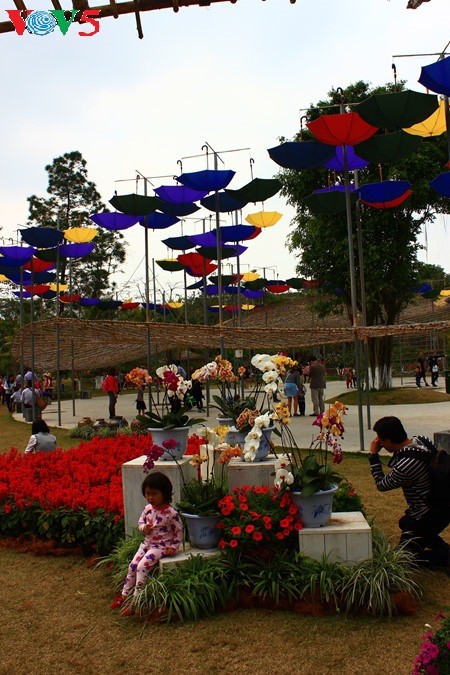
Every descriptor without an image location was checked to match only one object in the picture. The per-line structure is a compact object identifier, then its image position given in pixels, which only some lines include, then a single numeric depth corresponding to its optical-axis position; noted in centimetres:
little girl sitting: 428
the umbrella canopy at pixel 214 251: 1653
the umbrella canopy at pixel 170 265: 2017
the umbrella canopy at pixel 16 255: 1631
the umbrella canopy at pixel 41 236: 1457
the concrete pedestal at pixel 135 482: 493
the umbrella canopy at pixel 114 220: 1446
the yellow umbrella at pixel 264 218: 1659
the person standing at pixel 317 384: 1466
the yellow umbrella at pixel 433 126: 1029
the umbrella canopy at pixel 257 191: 1209
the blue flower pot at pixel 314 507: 427
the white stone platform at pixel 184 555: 429
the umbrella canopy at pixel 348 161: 1158
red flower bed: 550
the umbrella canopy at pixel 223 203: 1396
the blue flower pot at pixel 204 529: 448
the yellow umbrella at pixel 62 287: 2375
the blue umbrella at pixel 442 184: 913
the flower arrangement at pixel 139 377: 550
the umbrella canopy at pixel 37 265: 1778
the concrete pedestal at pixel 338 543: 417
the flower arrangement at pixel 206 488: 454
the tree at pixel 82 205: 3375
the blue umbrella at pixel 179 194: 1377
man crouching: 445
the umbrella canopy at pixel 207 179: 1205
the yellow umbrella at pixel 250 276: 2628
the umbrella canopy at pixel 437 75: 696
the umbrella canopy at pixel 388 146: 977
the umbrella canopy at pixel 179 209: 1431
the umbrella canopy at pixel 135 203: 1162
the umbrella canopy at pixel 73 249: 1705
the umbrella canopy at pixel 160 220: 1530
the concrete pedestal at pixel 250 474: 501
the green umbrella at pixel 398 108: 801
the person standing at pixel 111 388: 1560
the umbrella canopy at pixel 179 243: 1766
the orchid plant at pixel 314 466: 429
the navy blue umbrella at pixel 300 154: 938
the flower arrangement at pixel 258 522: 426
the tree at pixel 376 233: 1744
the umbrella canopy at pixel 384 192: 1167
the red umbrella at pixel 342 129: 875
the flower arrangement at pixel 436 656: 233
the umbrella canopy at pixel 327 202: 1193
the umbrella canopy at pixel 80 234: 1762
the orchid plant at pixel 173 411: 510
